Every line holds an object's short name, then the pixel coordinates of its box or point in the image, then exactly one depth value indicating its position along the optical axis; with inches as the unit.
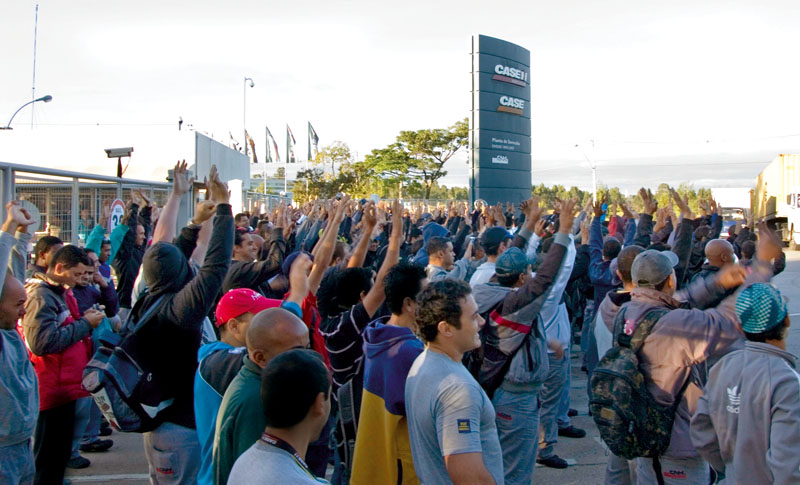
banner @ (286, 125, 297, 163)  2018.9
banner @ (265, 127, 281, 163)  2028.8
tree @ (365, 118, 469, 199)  1854.1
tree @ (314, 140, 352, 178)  1721.2
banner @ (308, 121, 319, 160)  1960.9
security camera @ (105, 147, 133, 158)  413.4
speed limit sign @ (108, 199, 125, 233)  317.5
